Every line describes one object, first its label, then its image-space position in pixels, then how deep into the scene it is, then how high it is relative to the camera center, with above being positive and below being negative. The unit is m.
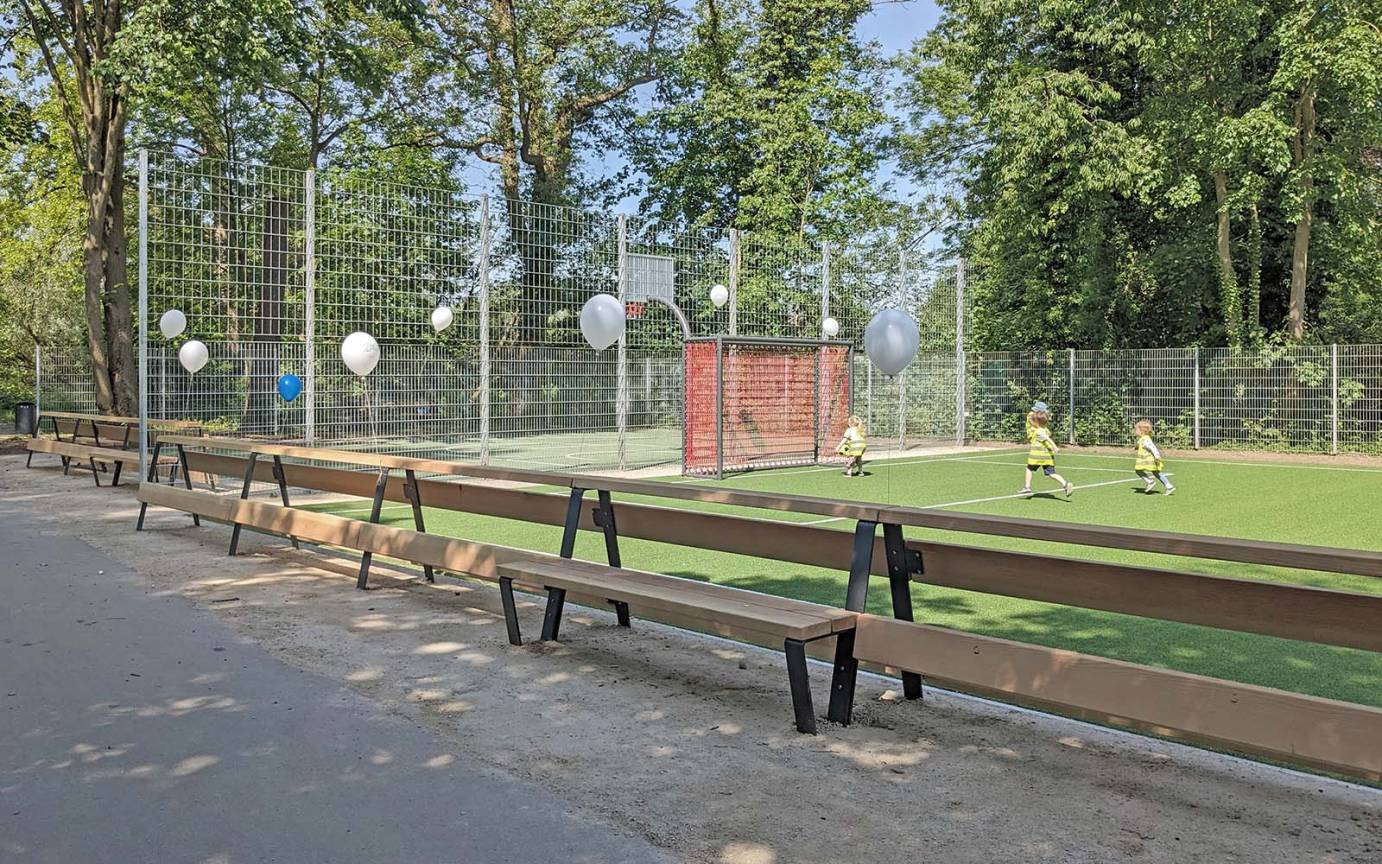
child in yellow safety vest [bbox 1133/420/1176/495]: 14.54 -0.82
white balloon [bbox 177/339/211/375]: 13.80 +0.61
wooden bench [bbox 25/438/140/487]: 14.05 -0.75
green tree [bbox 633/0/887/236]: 35.22 +9.55
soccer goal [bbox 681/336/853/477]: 17.77 -0.03
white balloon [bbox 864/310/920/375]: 12.84 +0.76
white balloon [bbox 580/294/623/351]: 14.09 +1.09
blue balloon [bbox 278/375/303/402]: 14.30 +0.21
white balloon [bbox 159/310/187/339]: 13.55 +1.02
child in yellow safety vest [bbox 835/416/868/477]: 17.28 -0.76
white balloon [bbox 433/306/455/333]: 15.58 +1.25
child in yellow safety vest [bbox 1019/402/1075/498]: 14.12 -0.64
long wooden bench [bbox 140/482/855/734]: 4.34 -0.92
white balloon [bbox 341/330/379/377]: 13.66 +0.64
